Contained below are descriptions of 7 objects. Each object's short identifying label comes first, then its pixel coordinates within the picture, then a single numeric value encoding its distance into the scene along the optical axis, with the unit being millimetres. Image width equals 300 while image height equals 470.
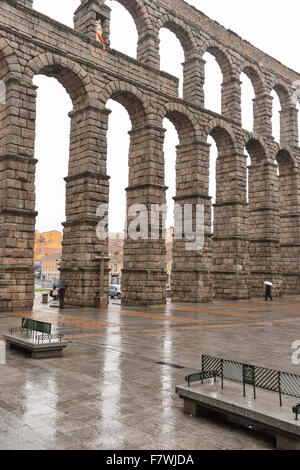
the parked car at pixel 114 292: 35809
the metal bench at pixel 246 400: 3912
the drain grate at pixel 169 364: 7271
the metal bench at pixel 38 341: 7641
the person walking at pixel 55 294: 24469
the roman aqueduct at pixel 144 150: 16844
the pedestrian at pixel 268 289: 26473
